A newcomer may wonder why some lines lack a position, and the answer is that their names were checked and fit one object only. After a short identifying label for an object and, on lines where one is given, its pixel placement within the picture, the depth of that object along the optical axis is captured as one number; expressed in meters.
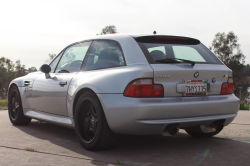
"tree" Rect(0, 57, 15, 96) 94.19
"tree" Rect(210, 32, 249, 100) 55.56
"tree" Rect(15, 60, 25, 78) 104.21
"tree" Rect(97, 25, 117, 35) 52.25
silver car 3.73
